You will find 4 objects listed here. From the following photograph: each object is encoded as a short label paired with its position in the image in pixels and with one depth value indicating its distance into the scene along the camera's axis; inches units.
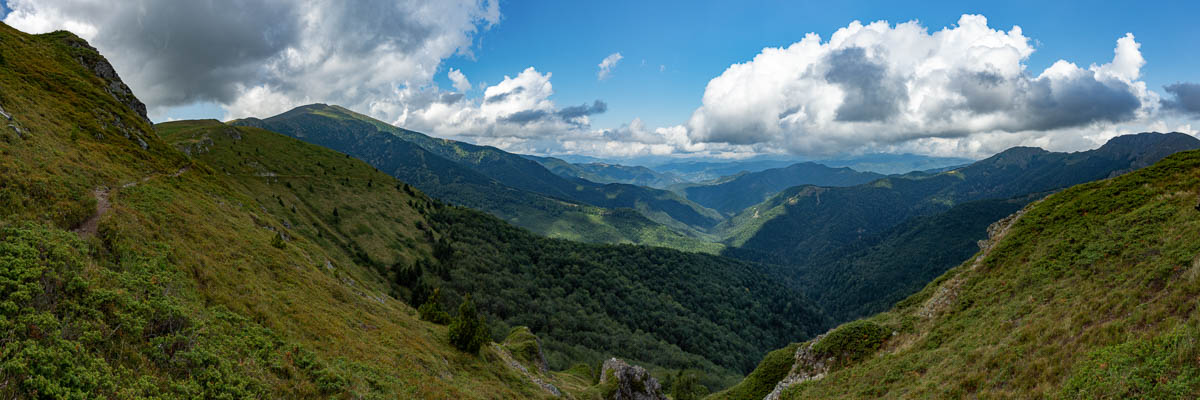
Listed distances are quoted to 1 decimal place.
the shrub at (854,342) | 1247.5
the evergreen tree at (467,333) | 1423.5
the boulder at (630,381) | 2005.9
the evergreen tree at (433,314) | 1696.6
